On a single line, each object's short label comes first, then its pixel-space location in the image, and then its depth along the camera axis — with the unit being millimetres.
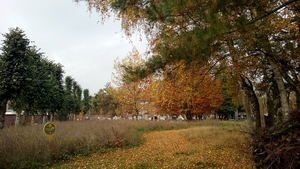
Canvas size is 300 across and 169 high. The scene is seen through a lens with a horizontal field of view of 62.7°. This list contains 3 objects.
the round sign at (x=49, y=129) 9125
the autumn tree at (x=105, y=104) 57812
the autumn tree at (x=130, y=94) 30695
